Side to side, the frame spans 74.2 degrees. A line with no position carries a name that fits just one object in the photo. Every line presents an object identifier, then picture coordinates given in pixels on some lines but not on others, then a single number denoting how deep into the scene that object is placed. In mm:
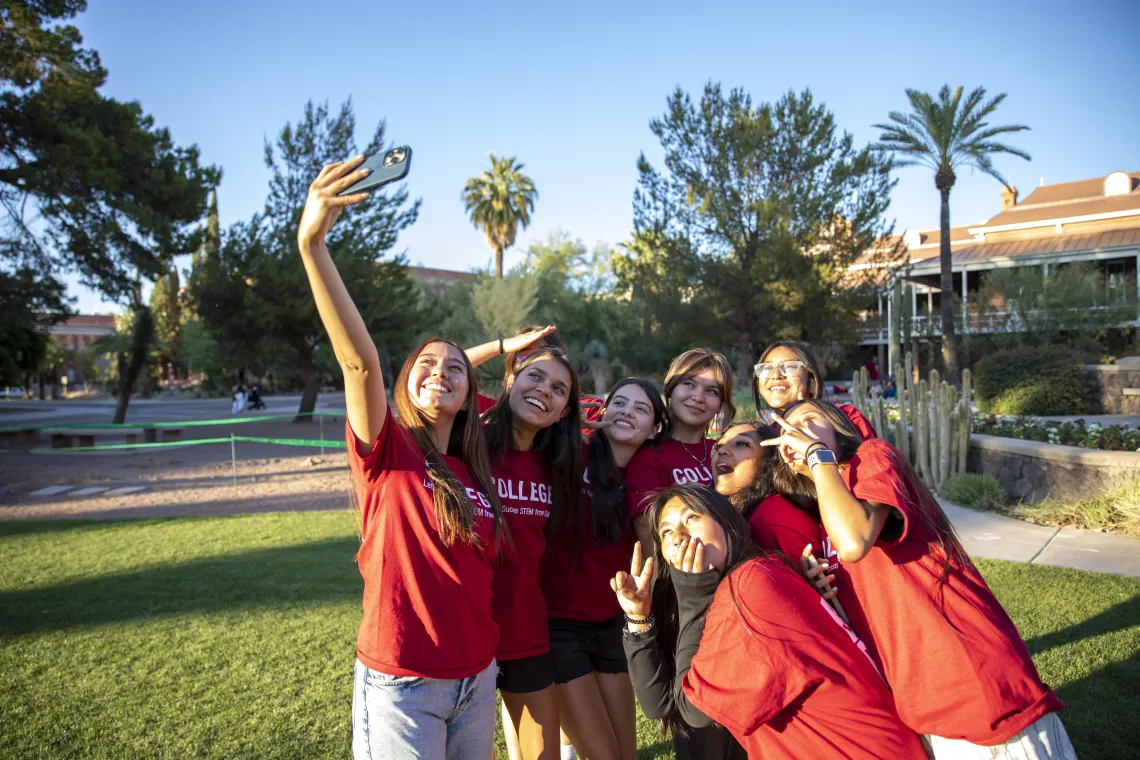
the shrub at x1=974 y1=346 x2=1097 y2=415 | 15695
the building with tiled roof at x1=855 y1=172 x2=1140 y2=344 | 33938
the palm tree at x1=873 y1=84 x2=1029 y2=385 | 25766
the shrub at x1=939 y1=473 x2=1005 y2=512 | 8648
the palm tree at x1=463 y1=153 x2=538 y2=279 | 46969
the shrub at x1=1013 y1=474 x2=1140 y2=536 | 7328
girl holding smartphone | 2080
